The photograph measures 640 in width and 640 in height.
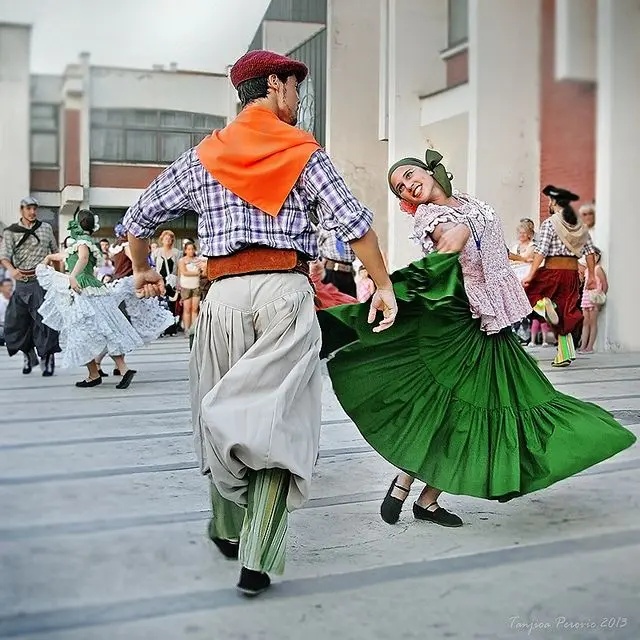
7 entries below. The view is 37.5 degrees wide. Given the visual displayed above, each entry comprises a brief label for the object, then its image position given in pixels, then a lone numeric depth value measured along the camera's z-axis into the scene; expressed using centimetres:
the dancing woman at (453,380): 300
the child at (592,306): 873
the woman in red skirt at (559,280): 784
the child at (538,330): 988
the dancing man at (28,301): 748
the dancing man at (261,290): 244
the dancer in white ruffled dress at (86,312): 691
